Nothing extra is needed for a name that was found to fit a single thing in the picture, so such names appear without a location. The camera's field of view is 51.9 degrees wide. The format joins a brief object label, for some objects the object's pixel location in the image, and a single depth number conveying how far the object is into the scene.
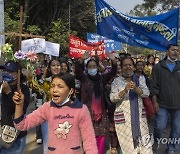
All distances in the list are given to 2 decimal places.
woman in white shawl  2.31
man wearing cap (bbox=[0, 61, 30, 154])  1.78
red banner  5.28
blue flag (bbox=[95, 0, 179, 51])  3.18
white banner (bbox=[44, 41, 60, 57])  3.92
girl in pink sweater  1.46
